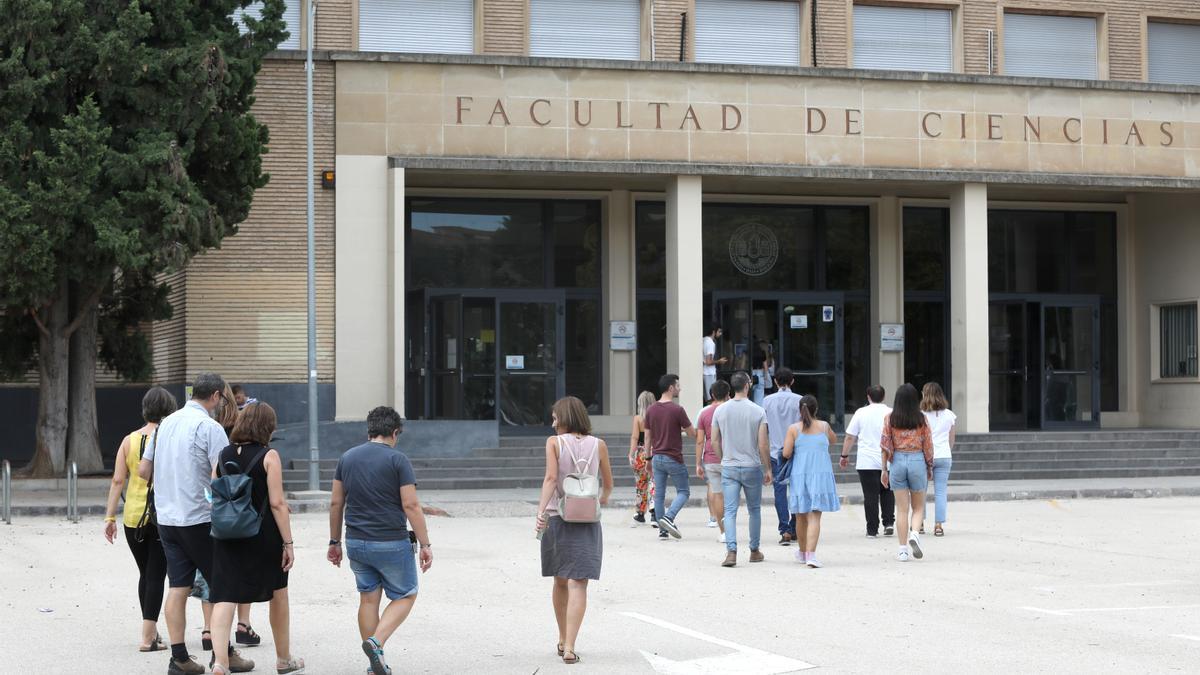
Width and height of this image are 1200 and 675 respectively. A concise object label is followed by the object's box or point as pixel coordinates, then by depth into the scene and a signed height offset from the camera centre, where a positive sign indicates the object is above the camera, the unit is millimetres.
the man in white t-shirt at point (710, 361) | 27000 -97
